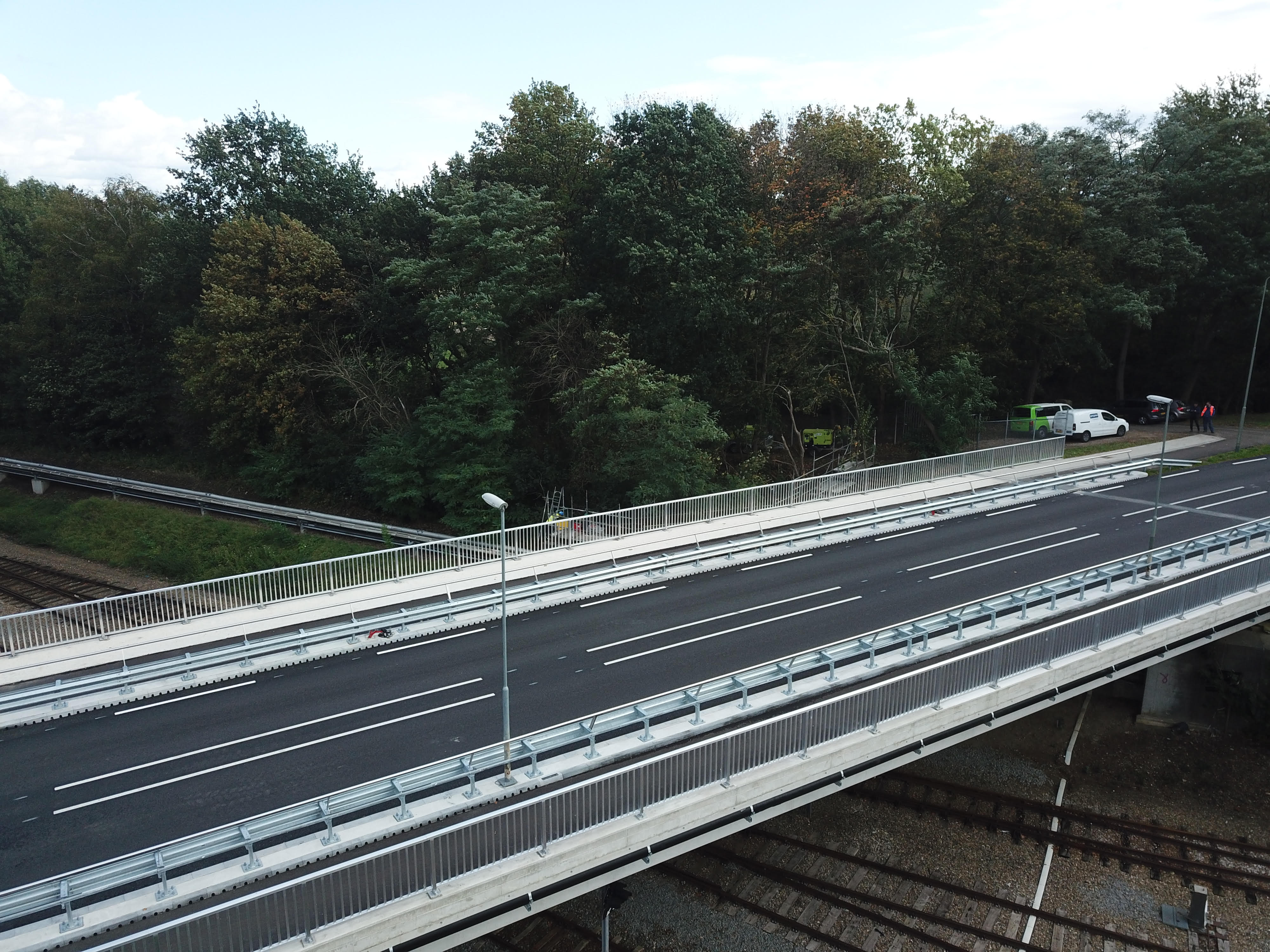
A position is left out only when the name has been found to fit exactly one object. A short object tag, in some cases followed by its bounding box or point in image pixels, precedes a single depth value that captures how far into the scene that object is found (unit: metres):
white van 37.53
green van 37.62
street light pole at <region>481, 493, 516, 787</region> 11.63
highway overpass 10.79
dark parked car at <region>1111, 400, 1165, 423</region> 42.56
